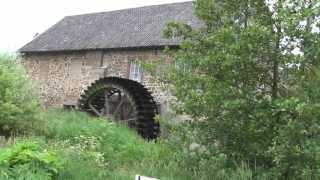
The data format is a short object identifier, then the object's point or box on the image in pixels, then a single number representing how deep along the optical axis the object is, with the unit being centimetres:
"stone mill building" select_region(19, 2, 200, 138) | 2912
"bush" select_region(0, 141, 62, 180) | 711
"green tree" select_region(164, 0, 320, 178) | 750
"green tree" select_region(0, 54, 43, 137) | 1467
